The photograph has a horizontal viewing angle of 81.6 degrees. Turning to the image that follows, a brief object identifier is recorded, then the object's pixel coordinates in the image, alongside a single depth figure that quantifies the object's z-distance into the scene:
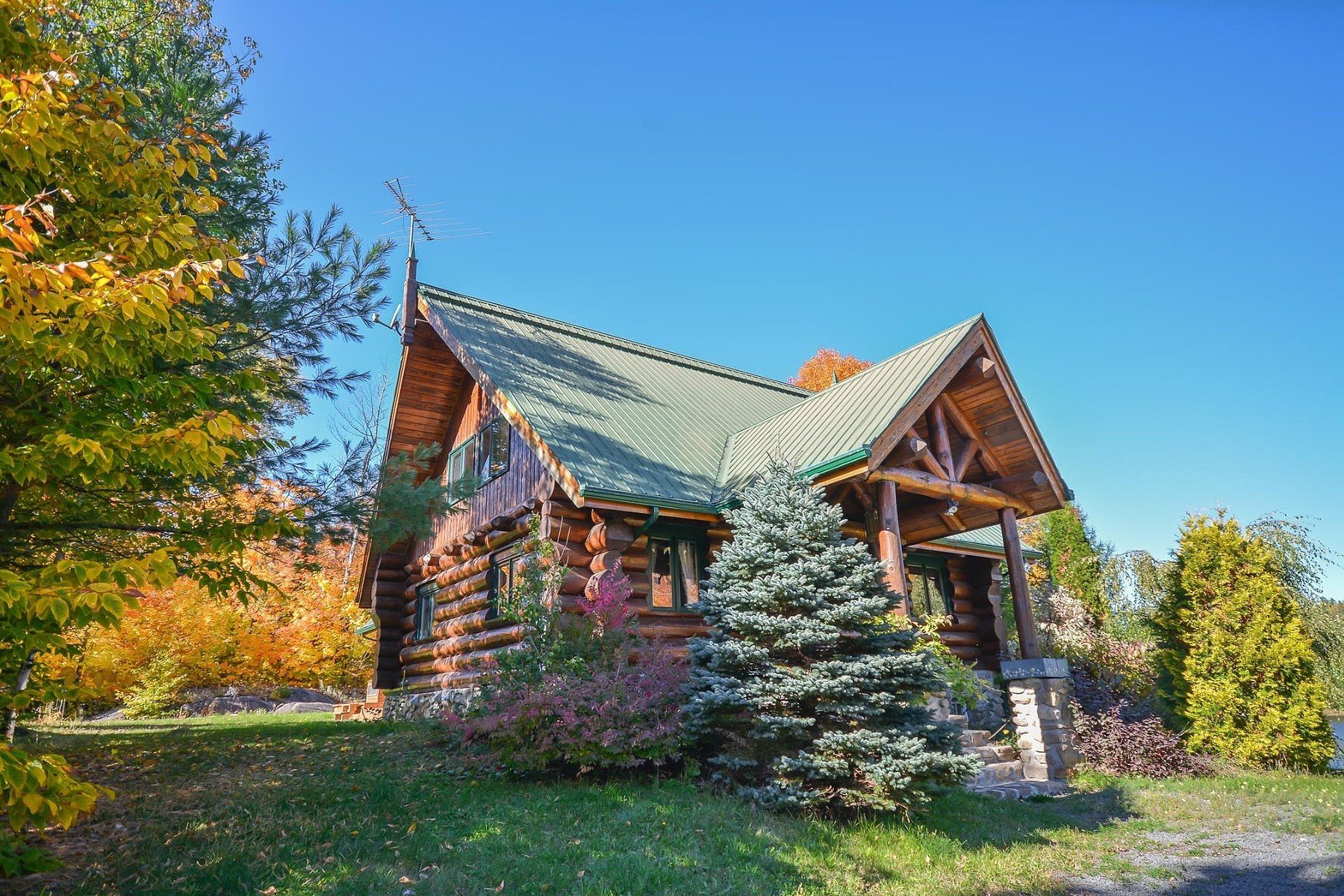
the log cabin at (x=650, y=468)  11.64
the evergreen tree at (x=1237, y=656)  12.50
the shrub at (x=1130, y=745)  12.48
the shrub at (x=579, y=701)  8.27
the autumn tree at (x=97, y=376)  4.30
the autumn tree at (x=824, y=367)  37.88
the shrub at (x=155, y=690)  20.06
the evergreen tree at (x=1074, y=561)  22.88
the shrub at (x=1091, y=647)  15.59
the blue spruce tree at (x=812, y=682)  7.79
